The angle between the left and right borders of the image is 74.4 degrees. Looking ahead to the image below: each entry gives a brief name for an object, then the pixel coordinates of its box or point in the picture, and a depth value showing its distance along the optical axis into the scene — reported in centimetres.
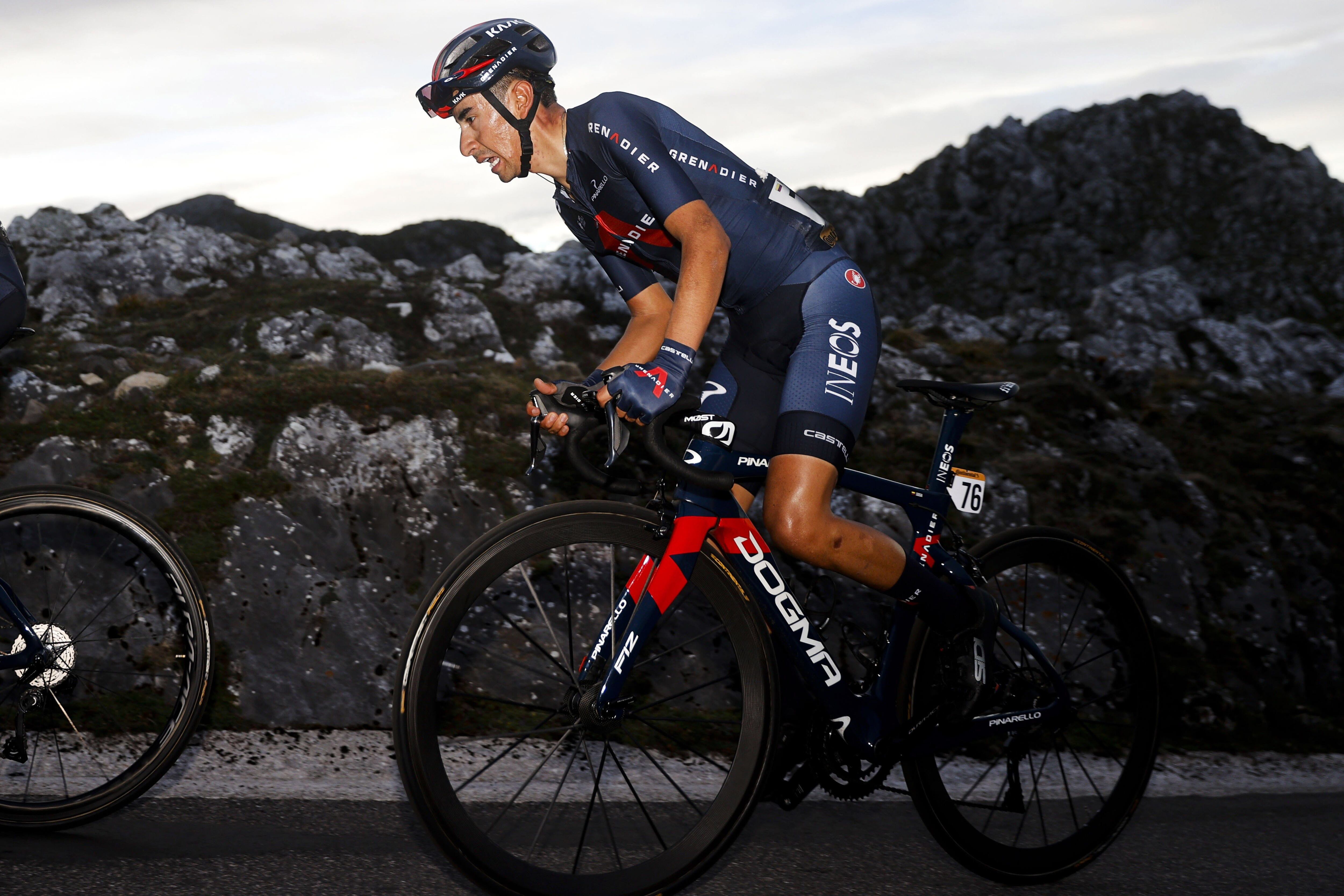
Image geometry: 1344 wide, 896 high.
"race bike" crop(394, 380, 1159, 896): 227
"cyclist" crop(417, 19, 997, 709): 248
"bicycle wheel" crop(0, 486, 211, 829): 284
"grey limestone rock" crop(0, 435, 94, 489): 507
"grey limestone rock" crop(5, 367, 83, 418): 576
